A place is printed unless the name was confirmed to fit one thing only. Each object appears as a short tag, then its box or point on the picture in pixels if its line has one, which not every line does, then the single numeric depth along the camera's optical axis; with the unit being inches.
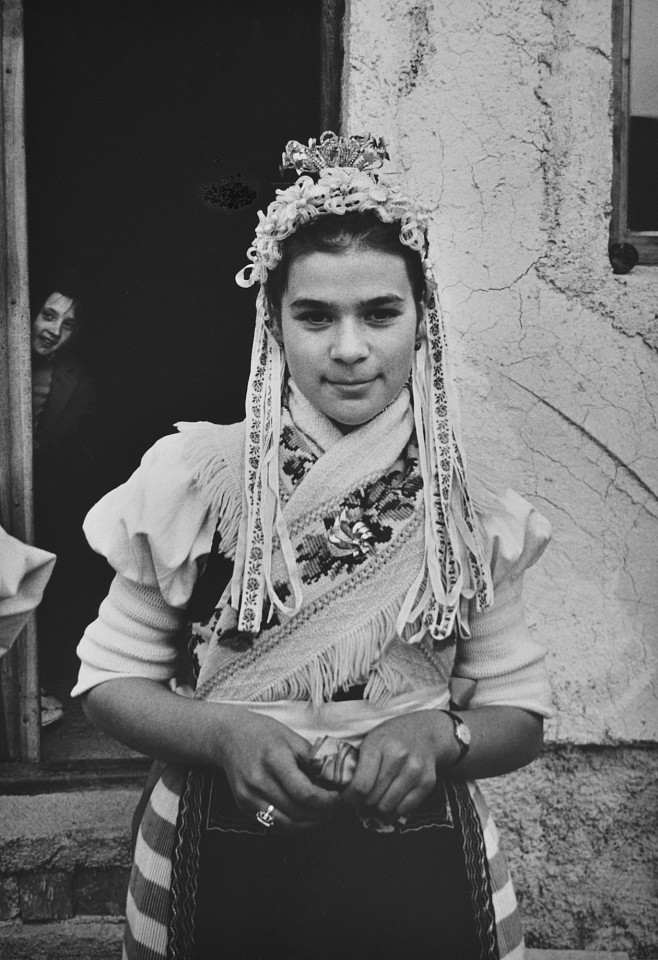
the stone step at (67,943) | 80.0
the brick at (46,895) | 82.0
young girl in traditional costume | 46.9
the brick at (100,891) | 83.1
